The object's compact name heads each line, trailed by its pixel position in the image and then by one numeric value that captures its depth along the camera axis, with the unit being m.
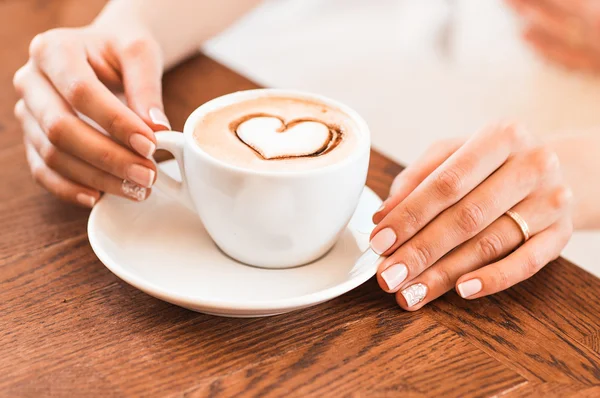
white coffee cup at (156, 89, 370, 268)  0.61
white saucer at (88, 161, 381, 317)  0.58
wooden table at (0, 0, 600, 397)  0.54
